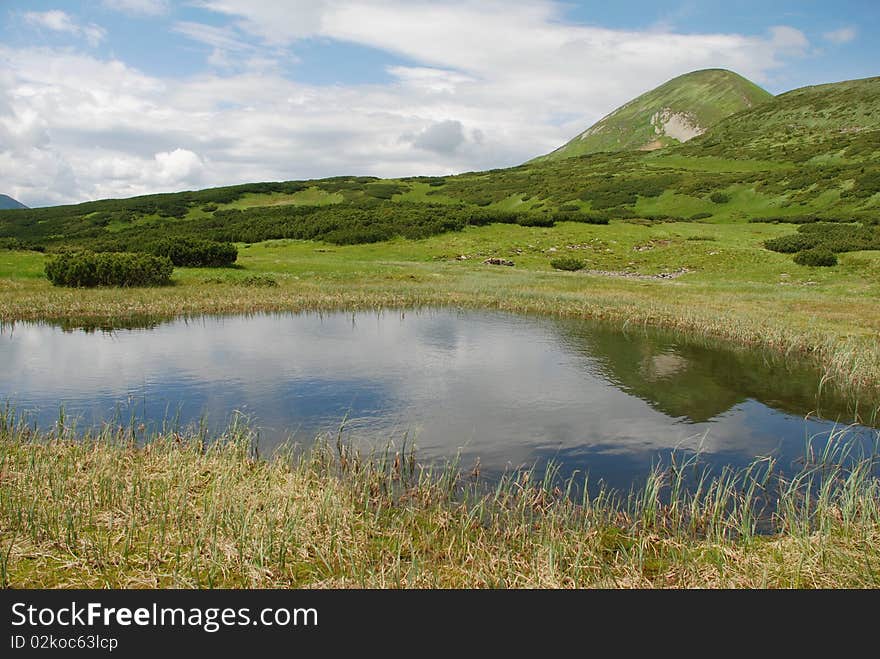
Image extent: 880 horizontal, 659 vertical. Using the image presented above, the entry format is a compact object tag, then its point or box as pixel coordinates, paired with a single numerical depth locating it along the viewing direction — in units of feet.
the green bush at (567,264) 177.37
